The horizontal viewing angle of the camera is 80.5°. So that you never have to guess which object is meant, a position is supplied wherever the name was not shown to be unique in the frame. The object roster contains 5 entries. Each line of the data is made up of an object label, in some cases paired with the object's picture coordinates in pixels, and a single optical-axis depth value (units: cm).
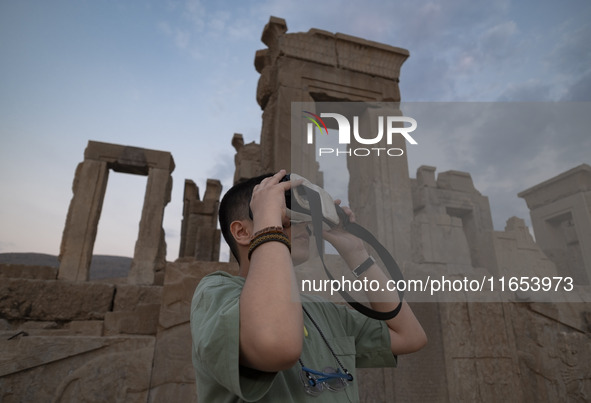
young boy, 75
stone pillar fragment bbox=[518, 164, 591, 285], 1012
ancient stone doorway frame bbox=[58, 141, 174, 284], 670
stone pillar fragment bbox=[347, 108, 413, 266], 514
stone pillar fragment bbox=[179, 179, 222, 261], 1047
